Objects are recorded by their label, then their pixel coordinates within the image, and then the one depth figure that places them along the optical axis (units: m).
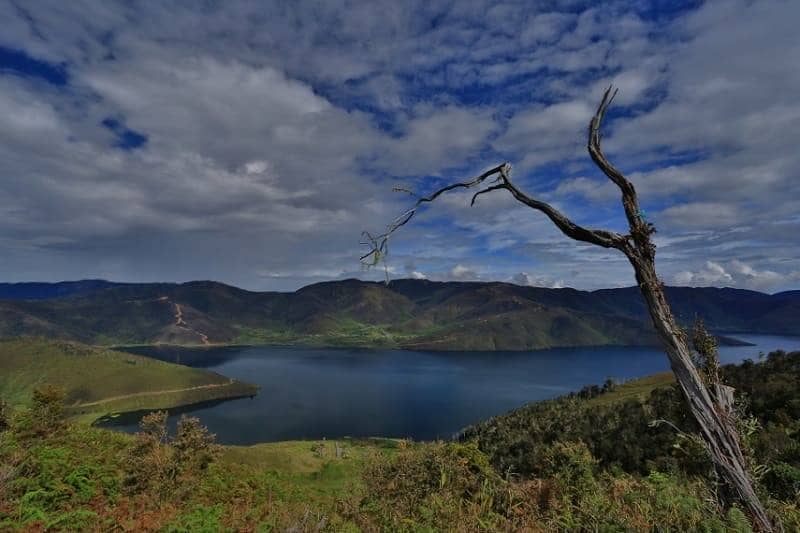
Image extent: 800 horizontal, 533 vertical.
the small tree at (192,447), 15.29
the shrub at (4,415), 16.12
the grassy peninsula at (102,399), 180.62
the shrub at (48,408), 17.84
